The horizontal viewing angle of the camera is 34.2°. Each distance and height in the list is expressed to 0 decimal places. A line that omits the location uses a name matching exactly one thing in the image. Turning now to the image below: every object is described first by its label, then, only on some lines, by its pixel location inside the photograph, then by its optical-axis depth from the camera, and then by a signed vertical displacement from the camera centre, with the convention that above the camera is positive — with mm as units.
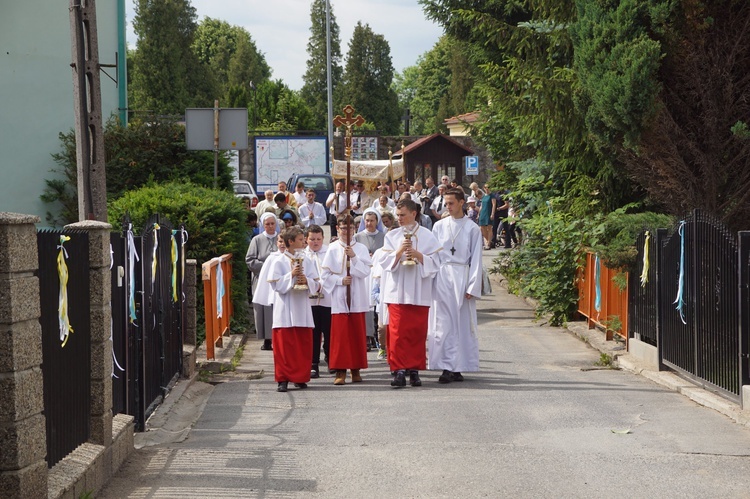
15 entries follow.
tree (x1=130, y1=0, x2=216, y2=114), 73125 +10700
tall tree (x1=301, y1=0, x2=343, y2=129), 95600 +12924
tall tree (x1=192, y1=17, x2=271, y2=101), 99875 +15322
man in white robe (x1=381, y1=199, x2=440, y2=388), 12305 -644
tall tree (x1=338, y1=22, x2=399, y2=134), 94312 +11625
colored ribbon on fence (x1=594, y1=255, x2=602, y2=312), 15922 -782
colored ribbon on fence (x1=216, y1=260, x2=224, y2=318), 14844 -713
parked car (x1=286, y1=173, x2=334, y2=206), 43188 +1683
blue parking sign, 47062 +2390
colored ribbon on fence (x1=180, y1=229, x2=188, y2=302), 12336 -270
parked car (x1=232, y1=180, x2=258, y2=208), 42500 +1553
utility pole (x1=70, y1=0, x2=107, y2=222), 12227 +1242
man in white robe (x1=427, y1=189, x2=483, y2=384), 12711 -695
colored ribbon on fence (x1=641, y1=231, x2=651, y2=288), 13367 -409
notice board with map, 47469 +2837
